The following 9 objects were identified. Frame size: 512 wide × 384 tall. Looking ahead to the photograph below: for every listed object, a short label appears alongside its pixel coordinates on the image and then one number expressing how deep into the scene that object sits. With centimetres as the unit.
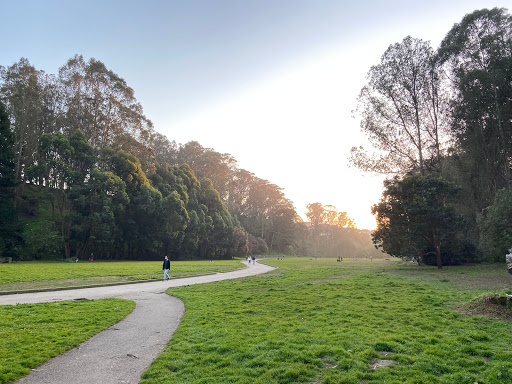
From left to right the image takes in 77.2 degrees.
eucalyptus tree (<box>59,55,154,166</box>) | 4606
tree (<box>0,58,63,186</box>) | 4194
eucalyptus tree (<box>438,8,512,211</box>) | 2633
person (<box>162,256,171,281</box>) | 2036
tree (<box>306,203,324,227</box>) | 12181
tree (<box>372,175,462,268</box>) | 2452
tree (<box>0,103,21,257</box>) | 3350
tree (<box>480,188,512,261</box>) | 2081
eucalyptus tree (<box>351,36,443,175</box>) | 3167
